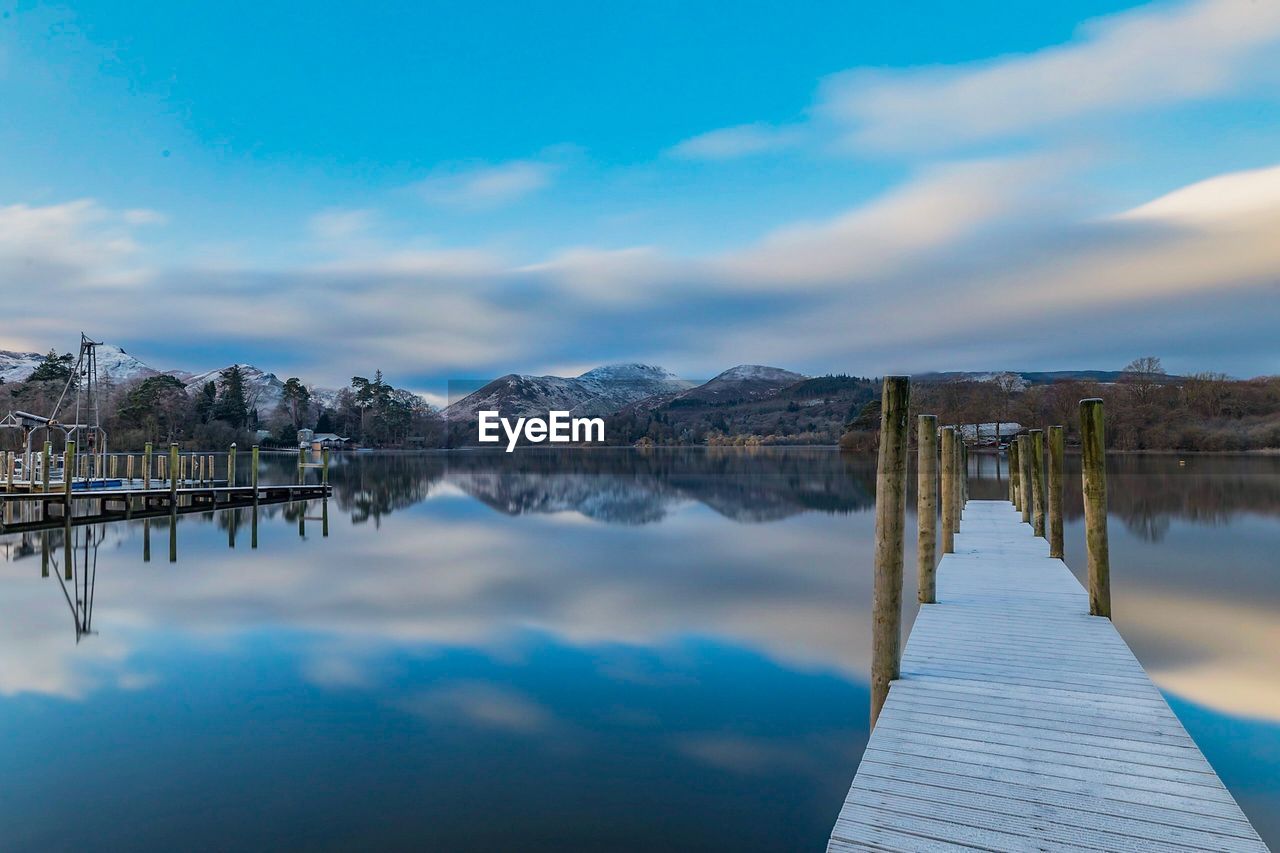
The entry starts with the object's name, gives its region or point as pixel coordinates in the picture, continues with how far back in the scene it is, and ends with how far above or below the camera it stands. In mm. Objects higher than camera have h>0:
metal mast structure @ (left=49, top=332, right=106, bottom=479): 30697 +2496
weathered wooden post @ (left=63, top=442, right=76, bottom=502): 20078 -607
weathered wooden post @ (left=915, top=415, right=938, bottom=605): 9219 -976
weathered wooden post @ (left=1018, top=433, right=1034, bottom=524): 17481 -894
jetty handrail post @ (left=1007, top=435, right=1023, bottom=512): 21383 -1561
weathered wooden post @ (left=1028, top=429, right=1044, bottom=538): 15359 -1038
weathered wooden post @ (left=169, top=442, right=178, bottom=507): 24906 -841
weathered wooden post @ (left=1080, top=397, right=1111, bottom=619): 8289 -791
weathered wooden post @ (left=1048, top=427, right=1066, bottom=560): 12055 -1157
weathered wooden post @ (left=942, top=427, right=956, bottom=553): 13847 -1105
